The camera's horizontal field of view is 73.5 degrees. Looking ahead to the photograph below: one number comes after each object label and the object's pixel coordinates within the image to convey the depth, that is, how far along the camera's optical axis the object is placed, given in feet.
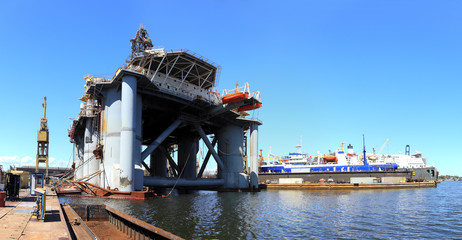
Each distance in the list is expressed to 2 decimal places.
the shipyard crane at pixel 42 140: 277.03
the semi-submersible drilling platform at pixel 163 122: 124.77
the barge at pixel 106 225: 41.52
